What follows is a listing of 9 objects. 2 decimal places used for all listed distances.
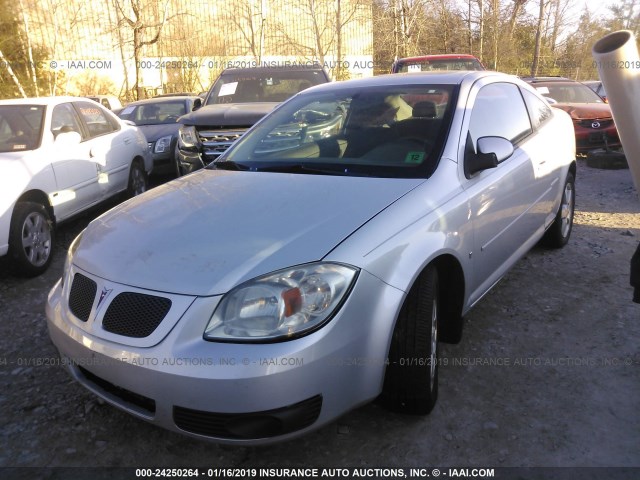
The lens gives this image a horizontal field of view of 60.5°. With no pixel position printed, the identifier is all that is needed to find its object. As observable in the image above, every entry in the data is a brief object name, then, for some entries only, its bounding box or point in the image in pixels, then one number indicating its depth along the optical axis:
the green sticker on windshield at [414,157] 2.92
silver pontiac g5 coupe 2.01
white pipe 1.72
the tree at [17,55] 18.86
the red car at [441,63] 10.66
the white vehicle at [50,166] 4.51
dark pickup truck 6.62
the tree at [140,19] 19.19
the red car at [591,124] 10.03
